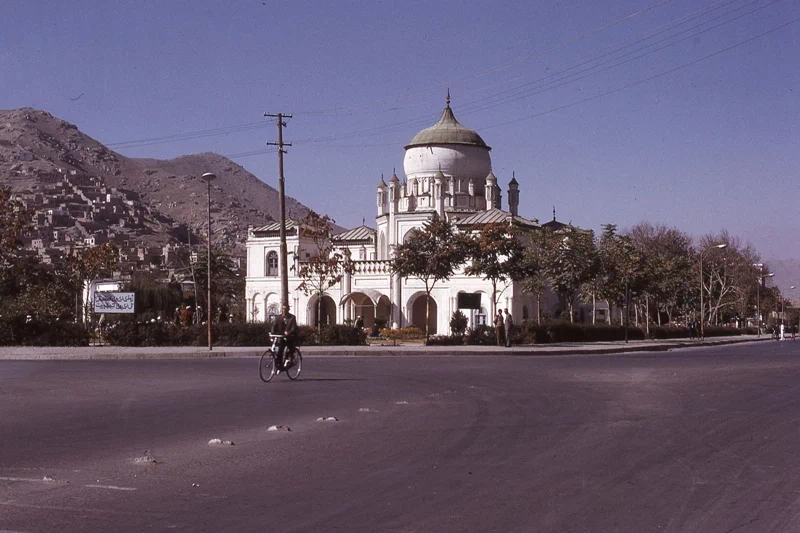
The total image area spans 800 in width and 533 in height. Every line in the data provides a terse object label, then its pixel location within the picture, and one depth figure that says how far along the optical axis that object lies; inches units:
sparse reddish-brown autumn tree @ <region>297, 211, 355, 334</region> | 1811.0
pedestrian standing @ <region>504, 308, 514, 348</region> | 1534.2
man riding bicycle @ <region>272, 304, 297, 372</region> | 829.2
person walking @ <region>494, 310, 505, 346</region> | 1577.3
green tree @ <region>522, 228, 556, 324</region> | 2097.7
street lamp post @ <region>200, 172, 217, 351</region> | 1374.5
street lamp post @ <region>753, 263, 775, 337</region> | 3945.6
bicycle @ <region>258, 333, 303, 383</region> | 822.5
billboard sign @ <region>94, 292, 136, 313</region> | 1503.4
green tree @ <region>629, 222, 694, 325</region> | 2659.9
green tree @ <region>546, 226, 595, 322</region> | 2071.9
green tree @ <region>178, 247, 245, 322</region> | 2954.0
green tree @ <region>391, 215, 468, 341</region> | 1868.8
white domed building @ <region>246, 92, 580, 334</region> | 2596.0
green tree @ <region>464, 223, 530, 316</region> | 1892.2
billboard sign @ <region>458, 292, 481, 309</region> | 1726.1
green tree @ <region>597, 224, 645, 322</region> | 2228.1
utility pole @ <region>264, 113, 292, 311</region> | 1629.1
